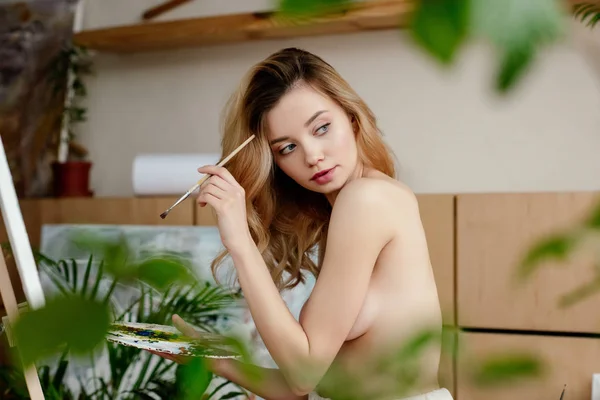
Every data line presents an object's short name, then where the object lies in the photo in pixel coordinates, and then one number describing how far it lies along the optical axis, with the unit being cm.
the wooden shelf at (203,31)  266
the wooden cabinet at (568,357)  222
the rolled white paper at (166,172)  273
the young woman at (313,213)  111
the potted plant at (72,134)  307
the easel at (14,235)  103
